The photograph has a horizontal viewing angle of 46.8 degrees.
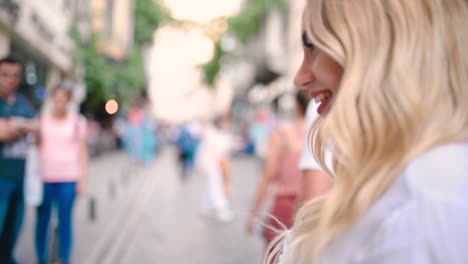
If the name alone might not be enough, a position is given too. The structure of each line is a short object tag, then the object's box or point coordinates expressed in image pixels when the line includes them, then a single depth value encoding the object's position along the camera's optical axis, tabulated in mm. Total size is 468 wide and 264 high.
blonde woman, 789
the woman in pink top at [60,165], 4766
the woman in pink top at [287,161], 3791
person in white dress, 9484
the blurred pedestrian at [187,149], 16891
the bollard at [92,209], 7342
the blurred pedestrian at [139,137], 17375
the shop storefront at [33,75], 13719
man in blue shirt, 3891
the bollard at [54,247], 5023
